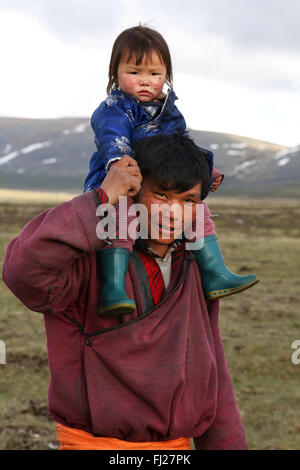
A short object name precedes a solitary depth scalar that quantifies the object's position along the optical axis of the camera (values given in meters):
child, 2.24
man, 2.01
